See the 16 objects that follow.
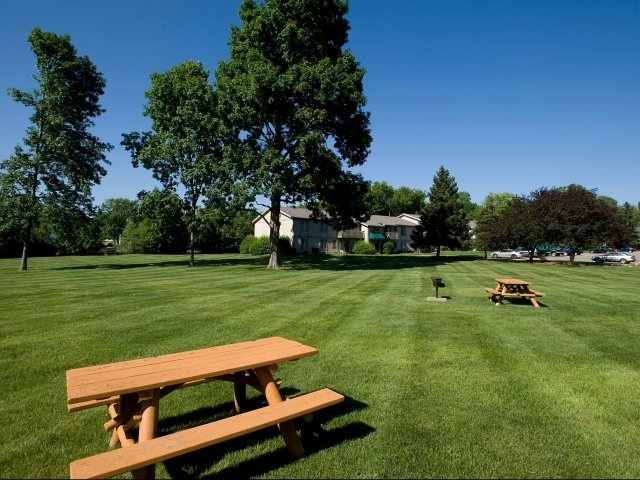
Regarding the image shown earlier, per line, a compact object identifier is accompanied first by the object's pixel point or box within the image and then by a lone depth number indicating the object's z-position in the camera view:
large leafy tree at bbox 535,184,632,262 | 37.78
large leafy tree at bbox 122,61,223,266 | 31.00
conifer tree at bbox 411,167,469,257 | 51.59
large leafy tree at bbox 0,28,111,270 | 29.38
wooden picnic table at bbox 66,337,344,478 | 3.32
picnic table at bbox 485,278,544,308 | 13.91
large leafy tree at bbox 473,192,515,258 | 46.00
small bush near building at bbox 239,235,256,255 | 56.62
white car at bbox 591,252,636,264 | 47.91
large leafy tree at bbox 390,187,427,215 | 111.44
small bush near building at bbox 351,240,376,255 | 62.59
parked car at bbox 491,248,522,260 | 59.28
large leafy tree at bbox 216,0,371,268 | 27.66
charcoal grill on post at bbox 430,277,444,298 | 13.87
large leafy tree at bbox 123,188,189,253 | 33.97
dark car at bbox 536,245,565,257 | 65.46
